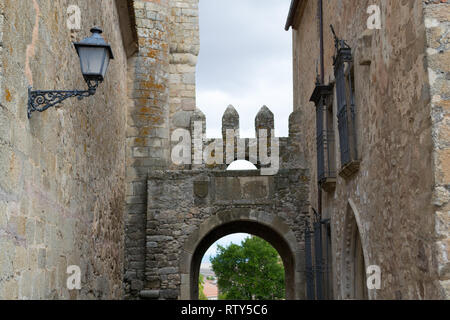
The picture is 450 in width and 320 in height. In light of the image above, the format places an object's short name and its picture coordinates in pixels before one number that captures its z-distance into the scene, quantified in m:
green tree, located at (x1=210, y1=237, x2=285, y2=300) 32.16
